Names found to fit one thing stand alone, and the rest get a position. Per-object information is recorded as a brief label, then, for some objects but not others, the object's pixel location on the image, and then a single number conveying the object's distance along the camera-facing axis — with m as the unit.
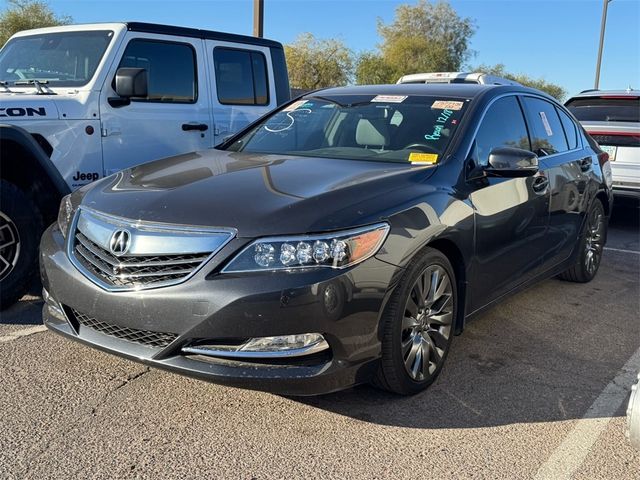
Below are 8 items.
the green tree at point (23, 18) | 30.25
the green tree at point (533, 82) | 52.22
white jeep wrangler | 4.37
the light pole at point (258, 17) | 12.20
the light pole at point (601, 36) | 29.56
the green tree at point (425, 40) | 51.25
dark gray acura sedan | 2.78
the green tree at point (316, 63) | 46.72
